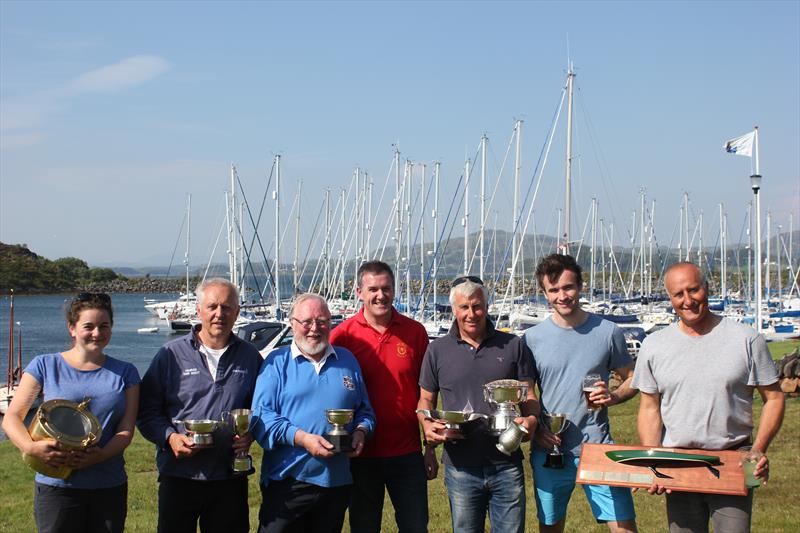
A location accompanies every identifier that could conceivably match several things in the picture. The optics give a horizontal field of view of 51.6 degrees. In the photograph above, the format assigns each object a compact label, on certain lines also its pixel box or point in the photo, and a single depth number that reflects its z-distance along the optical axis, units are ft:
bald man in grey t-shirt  16.70
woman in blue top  17.07
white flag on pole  87.97
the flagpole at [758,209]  81.41
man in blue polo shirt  18.28
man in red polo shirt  19.92
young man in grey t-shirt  19.25
